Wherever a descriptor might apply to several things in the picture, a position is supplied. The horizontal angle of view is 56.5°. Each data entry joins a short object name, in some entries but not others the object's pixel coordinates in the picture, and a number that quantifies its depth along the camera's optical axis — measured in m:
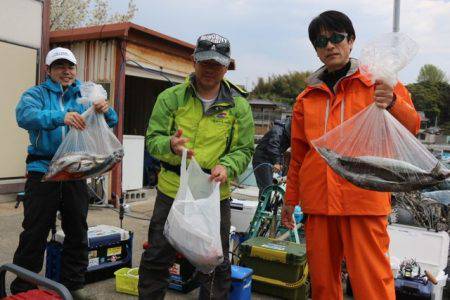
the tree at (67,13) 18.72
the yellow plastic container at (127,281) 3.55
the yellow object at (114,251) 3.83
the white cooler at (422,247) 3.85
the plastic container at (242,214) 5.17
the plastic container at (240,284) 3.24
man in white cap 2.93
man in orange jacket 2.15
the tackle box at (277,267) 3.66
